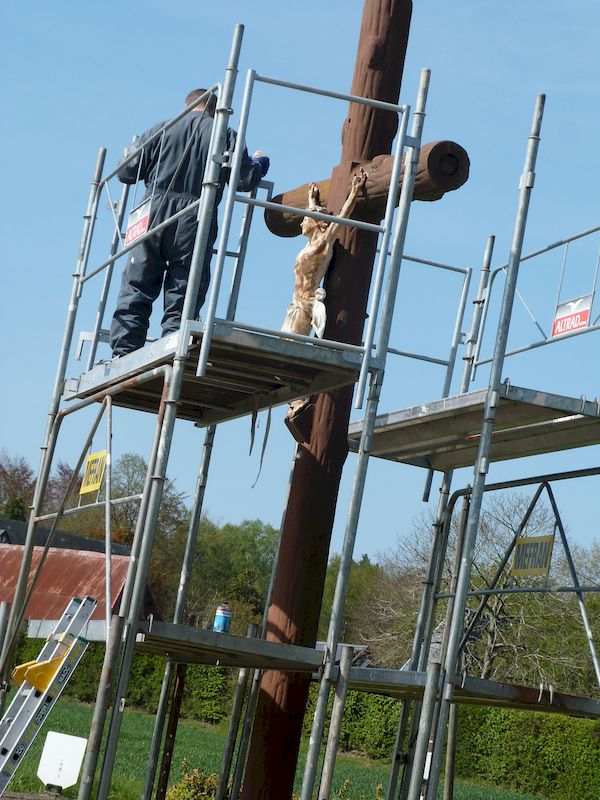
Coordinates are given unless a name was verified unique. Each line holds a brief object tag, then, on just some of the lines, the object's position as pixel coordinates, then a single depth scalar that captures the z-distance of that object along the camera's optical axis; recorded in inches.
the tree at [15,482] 5225.3
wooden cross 654.9
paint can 569.1
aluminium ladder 495.7
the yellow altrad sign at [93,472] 566.4
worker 578.4
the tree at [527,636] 2926.9
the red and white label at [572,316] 633.8
